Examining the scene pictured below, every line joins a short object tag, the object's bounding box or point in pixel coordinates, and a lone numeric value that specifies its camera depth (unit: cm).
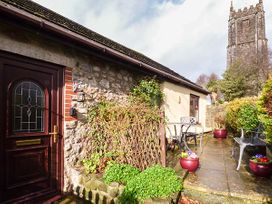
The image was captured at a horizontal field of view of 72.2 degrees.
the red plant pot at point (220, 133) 968
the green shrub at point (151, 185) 298
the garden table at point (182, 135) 597
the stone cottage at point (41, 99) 296
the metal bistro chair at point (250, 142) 442
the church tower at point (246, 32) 3789
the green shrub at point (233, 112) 881
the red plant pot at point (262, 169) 389
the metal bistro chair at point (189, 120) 618
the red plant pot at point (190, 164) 412
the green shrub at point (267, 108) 281
